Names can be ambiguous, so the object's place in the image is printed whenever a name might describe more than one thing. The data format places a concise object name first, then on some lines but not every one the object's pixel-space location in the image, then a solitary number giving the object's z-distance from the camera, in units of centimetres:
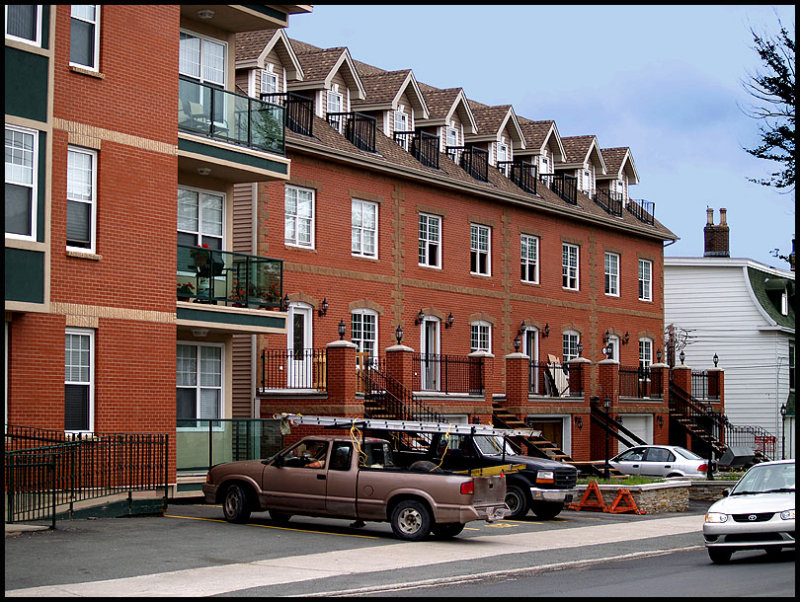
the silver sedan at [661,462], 3425
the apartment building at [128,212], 2014
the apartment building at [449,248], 3134
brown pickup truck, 1875
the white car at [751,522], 1620
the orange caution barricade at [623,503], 2677
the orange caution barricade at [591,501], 2700
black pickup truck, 2366
